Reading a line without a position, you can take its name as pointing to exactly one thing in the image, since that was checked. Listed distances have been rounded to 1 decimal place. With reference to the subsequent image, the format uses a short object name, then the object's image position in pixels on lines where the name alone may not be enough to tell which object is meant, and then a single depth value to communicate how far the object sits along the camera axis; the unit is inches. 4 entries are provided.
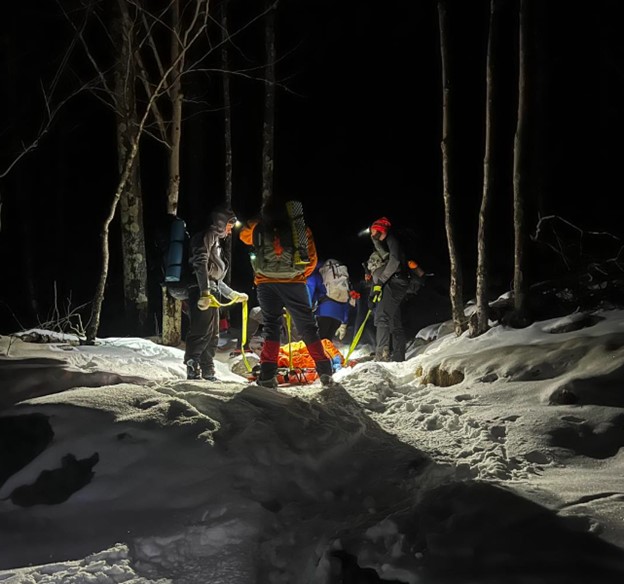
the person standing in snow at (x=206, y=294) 241.0
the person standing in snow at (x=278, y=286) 231.0
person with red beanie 327.6
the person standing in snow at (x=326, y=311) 371.2
